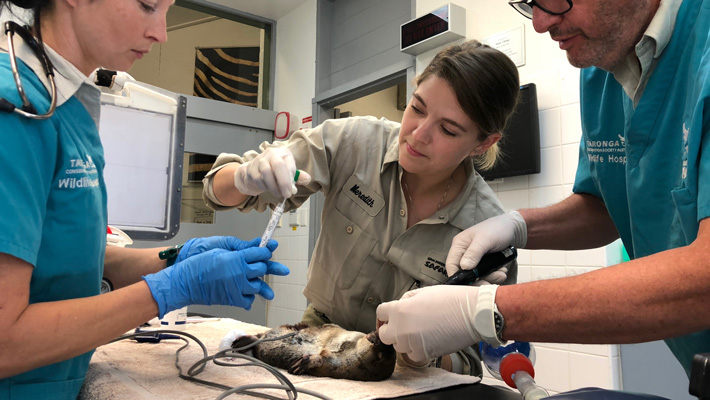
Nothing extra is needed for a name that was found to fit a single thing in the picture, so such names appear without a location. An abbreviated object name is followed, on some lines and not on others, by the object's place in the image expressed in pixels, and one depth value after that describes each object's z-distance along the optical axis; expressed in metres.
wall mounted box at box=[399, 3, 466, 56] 3.12
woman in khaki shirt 1.46
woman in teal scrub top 0.76
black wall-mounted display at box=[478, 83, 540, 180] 2.70
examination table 1.00
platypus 1.18
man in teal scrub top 0.81
